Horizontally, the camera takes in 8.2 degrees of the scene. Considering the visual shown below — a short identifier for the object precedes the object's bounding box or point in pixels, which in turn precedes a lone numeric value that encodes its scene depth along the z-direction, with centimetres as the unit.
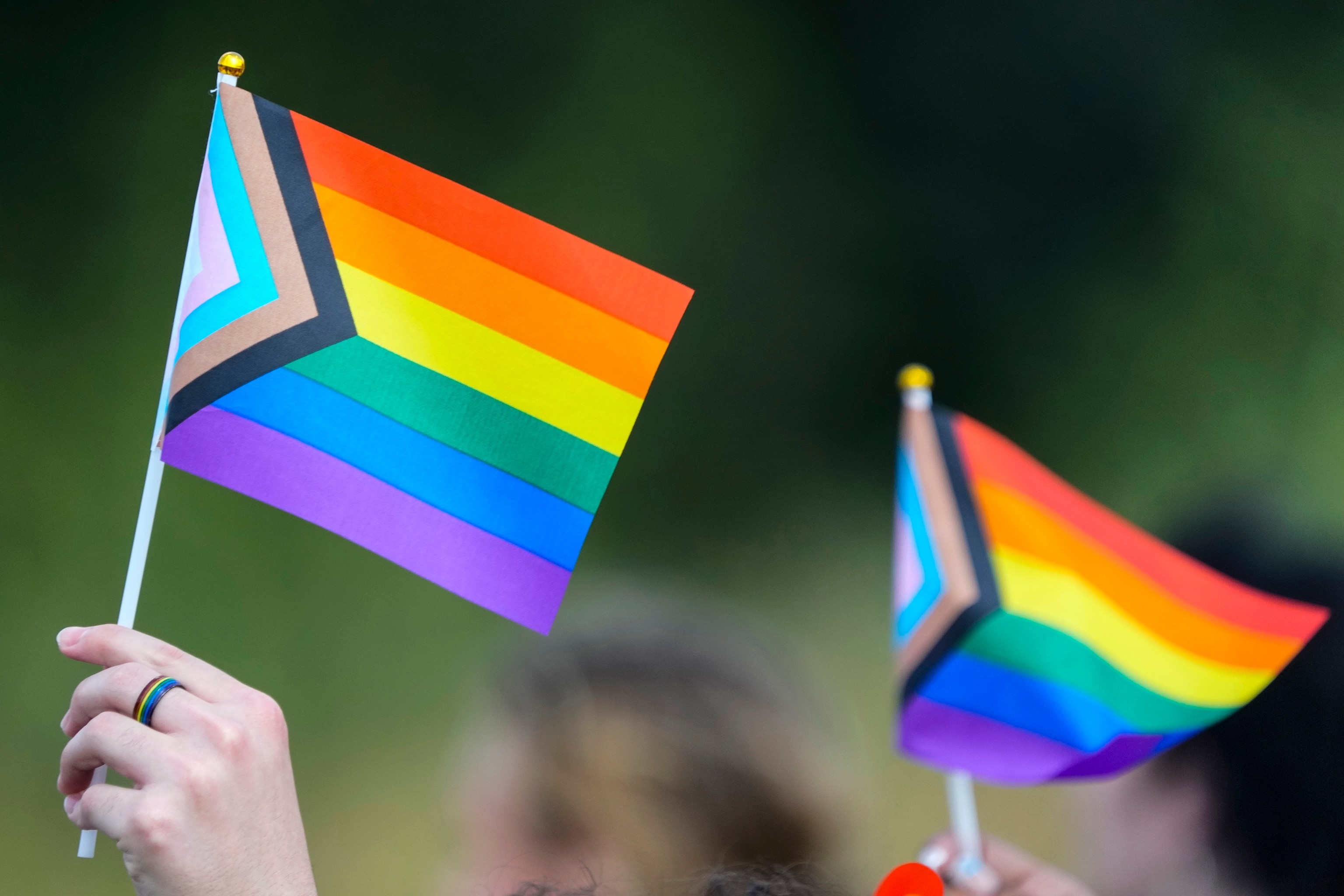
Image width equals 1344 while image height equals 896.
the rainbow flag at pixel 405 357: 356
